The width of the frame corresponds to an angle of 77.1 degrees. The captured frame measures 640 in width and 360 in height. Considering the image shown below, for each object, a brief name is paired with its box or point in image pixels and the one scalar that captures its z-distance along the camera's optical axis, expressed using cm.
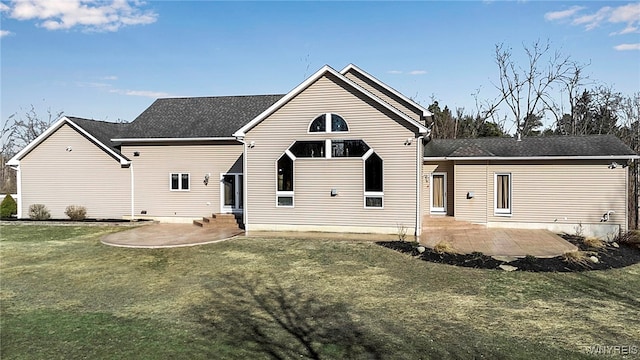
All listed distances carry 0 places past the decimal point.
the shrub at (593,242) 1317
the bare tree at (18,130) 4178
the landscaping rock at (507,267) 1058
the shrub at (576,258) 1109
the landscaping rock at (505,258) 1131
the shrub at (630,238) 1385
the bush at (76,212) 1967
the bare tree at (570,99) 3432
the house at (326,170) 1529
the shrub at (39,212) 2025
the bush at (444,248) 1213
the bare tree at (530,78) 3459
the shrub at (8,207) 2122
